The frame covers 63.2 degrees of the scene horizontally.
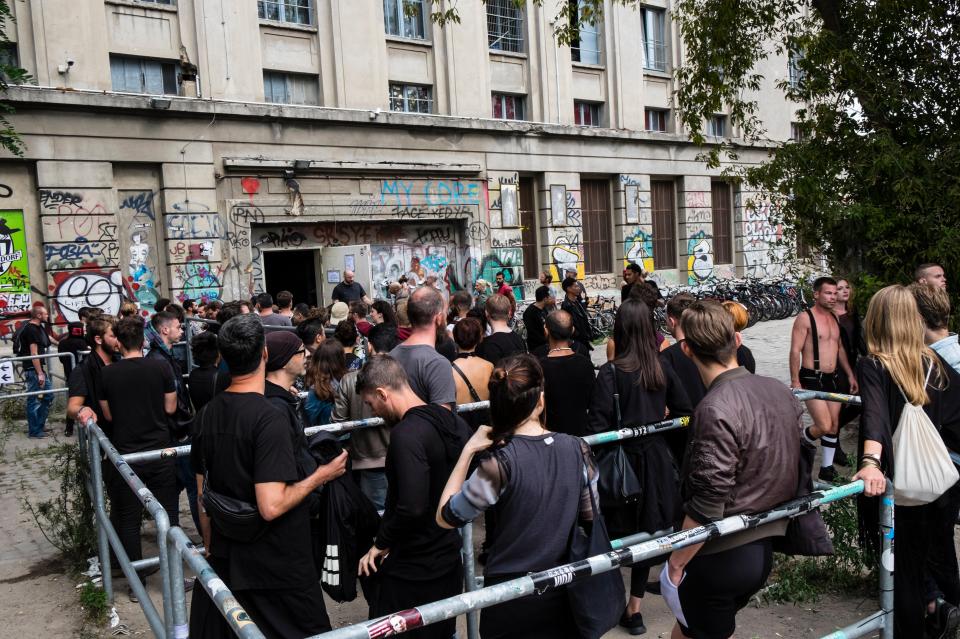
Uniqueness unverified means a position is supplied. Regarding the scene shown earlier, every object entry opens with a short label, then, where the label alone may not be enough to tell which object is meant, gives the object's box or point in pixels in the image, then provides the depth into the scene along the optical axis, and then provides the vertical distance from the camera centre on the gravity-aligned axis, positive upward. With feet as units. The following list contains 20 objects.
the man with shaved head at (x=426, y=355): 14.85 -1.76
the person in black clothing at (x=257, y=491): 10.07 -2.85
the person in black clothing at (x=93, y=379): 17.99 -2.29
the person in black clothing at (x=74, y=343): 38.88 -3.00
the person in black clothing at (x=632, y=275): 33.14 -0.91
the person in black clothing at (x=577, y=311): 32.35 -2.42
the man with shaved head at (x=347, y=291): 49.93 -1.48
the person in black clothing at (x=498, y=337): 20.77 -2.07
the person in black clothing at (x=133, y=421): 17.34 -3.17
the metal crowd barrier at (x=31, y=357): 33.99 -3.63
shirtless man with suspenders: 23.13 -3.20
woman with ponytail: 8.95 -2.73
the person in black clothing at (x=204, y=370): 18.79 -2.34
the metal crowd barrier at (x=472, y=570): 7.14 -3.28
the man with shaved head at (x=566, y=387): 16.70 -2.79
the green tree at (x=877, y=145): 24.82 +3.29
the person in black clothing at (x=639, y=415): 14.58 -3.07
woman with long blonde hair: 11.55 -2.49
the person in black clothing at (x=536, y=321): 31.58 -2.53
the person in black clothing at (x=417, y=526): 10.64 -3.59
